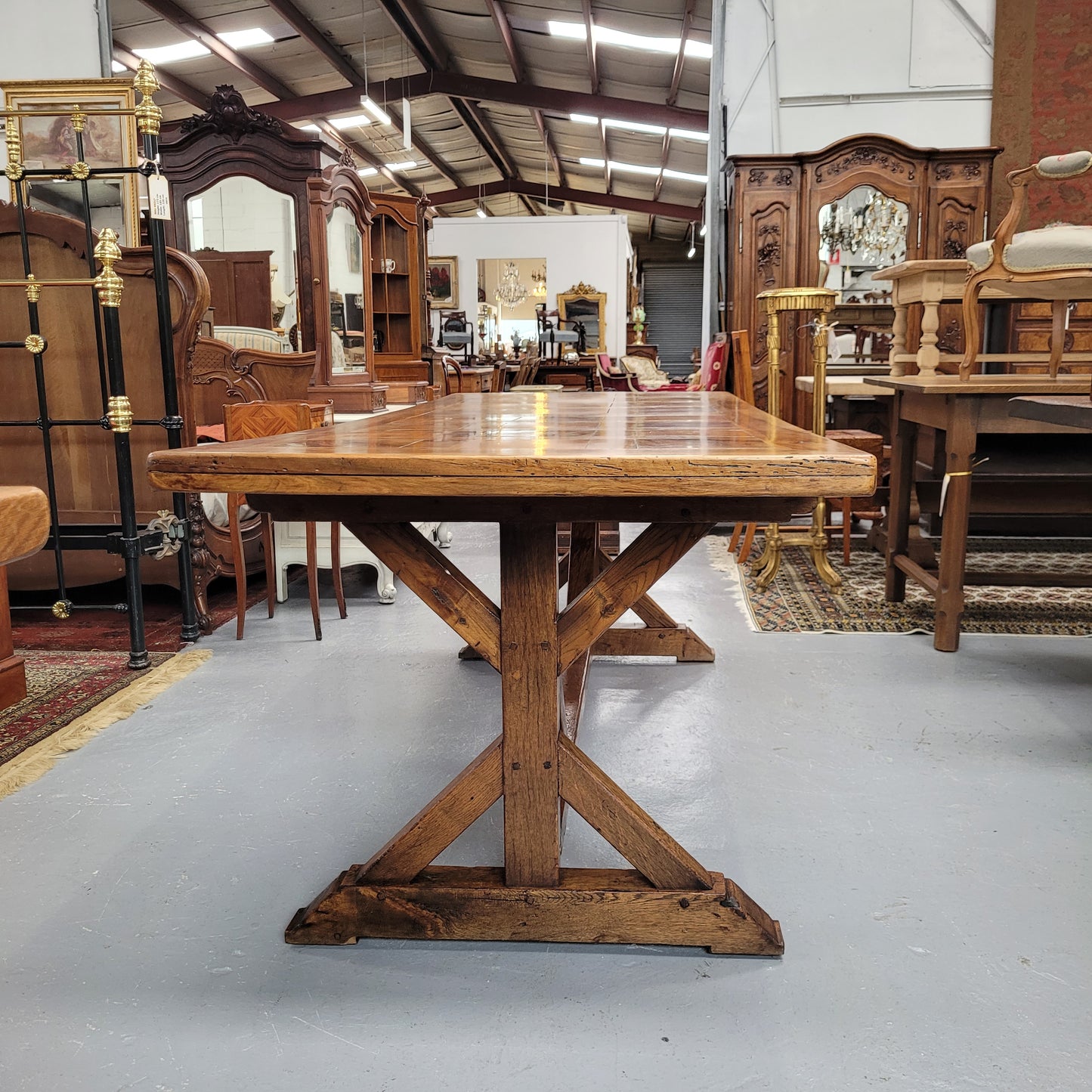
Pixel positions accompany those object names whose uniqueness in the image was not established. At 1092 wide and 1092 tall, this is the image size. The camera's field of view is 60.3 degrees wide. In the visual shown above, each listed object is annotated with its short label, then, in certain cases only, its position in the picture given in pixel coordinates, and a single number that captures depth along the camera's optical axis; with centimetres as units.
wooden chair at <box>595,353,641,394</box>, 1102
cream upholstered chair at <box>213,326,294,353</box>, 521
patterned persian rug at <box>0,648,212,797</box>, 241
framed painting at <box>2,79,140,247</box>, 354
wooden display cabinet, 754
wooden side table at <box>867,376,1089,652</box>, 324
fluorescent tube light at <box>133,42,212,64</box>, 988
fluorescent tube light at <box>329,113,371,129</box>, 1323
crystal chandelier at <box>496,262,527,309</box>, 1691
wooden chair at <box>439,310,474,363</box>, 1094
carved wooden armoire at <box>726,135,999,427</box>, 643
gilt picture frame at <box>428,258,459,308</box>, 1666
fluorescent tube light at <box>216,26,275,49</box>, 981
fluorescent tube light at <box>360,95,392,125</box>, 930
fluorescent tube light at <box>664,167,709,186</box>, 1572
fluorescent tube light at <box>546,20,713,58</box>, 943
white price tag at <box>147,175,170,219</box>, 302
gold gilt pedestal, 414
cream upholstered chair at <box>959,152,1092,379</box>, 350
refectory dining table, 146
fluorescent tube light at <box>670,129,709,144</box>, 1263
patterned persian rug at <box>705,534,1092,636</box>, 362
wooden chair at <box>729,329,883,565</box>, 448
